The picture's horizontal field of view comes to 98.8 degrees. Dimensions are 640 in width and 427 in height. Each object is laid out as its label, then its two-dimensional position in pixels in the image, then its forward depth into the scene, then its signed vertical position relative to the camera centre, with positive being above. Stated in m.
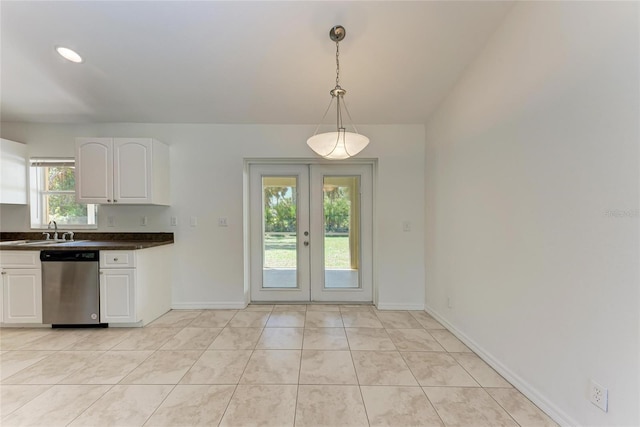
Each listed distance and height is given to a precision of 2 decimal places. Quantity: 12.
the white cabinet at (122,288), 2.87 -0.79
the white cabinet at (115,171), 3.11 +0.48
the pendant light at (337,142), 2.04 +0.53
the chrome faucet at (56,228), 3.34 -0.19
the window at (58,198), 3.49 +0.19
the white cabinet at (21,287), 2.85 -0.77
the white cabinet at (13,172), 3.18 +0.49
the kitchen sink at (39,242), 3.05 -0.34
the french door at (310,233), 3.75 -0.30
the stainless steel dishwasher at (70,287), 2.84 -0.77
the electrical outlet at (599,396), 1.36 -0.94
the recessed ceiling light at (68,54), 2.42 +1.43
